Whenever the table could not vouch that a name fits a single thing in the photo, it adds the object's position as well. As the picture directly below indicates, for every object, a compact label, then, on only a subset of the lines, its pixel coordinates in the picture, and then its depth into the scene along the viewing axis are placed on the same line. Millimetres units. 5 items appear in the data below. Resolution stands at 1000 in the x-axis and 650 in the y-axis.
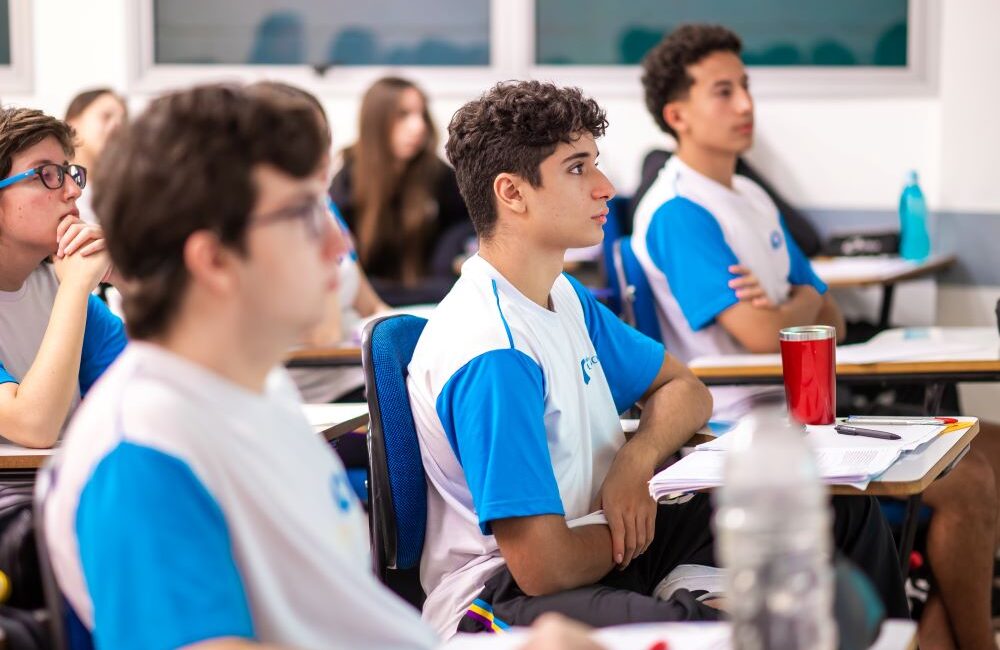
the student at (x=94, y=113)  4852
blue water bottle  4719
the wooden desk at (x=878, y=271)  4230
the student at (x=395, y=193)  5281
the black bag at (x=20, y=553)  1754
